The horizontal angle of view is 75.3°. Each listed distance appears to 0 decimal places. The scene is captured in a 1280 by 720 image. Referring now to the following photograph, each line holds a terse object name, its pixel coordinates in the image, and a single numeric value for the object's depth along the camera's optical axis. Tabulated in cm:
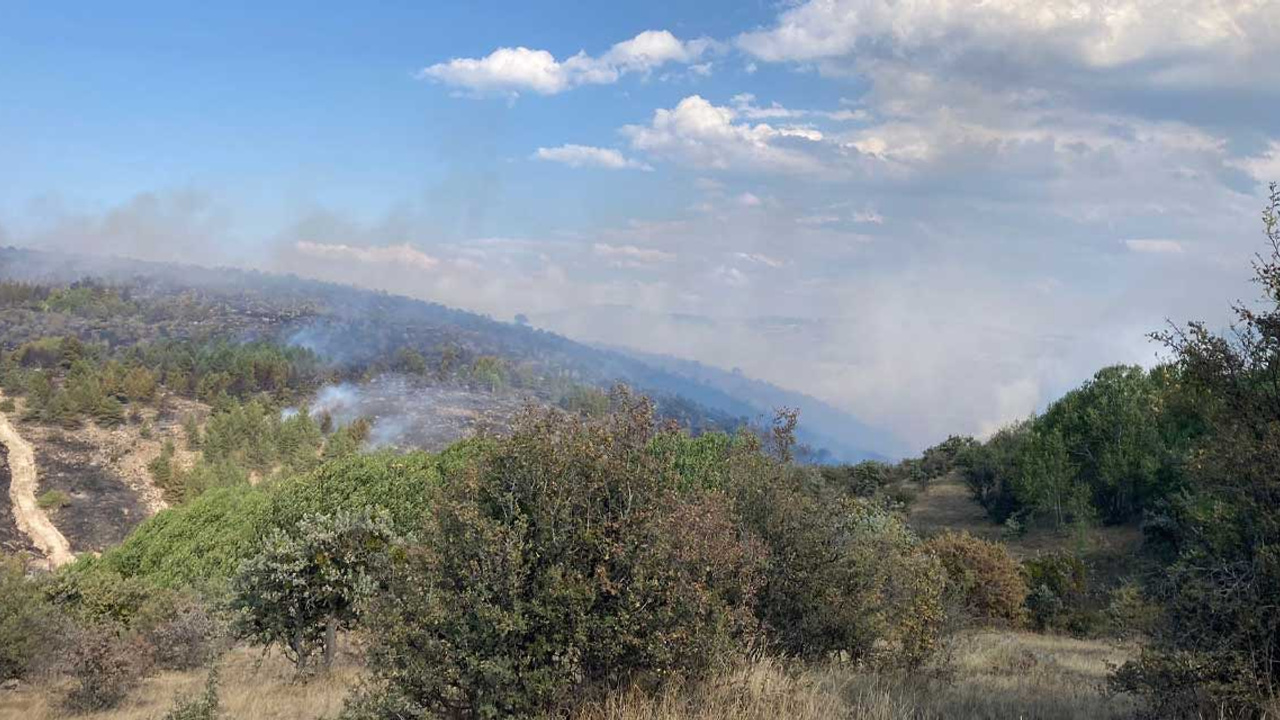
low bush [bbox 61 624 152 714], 1487
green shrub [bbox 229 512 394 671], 1440
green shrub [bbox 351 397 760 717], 665
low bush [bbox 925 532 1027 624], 2631
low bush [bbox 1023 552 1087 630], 2909
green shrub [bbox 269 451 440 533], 2994
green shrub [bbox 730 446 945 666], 1088
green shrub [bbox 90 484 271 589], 3284
